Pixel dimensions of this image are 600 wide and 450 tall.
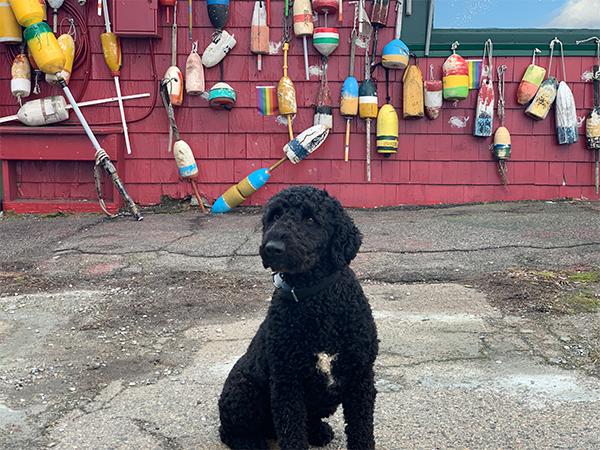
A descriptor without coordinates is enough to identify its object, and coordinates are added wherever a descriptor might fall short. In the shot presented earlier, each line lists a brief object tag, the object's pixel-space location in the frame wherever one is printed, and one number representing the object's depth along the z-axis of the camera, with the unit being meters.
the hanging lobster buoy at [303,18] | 7.08
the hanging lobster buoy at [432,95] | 7.19
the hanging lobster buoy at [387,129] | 7.28
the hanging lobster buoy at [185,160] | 7.32
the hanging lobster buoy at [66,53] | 7.10
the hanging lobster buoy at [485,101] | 7.30
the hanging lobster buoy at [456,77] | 7.14
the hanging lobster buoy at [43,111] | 7.14
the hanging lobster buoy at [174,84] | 7.17
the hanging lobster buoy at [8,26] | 6.85
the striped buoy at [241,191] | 7.29
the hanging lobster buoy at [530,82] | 7.27
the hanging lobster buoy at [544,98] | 7.28
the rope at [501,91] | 7.36
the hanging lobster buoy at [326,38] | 7.12
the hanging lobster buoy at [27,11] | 6.71
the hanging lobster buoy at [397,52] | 7.07
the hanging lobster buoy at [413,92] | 7.20
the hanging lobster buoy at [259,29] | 7.23
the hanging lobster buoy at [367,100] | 7.24
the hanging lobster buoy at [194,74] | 7.23
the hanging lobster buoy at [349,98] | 7.23
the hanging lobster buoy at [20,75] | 7.08
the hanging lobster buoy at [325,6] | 7.00
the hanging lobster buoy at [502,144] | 7.37
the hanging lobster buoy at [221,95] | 7.19
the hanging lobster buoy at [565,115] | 7.29
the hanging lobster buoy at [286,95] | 7.23
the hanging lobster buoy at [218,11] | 7.11
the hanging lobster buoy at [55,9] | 7.04
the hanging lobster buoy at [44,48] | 6.73
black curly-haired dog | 1.92
